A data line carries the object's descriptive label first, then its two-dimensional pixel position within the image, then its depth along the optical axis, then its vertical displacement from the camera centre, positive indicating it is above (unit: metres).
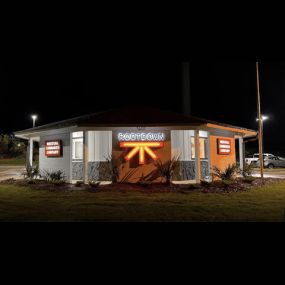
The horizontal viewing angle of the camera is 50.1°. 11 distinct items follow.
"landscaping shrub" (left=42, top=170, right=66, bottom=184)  15.31 -0.88
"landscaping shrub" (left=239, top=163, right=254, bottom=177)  18.30 -0.73
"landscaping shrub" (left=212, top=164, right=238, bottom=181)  15.64 -0.83
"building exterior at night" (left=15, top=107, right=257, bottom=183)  14.84 +0.75
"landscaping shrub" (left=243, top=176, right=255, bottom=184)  15.77 -1.16
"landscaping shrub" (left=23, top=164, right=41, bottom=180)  18.12 -0.69
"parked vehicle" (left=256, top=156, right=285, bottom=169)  33.53 -0.62
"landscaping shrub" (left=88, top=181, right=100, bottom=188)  13.73 -1.10
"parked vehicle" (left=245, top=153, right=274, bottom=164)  33.00 -0.04
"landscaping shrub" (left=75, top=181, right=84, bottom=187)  14.51 -1.14
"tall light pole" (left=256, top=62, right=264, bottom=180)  18.50 +2.33
